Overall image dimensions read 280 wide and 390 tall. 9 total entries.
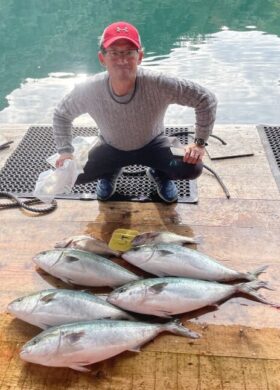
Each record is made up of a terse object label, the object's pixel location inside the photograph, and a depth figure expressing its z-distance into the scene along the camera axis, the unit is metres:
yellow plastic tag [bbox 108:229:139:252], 2.88
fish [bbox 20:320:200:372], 2.06
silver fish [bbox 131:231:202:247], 2.85
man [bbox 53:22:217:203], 2.80
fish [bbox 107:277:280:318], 2.34
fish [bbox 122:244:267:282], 2.58
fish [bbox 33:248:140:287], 2.57
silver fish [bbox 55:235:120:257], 2.83
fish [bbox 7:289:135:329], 2.28
